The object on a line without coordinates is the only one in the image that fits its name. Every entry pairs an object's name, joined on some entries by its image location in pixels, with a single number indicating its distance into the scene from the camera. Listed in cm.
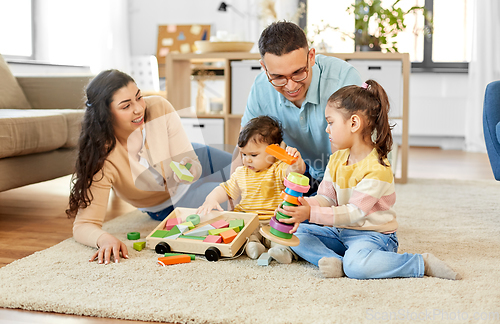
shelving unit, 251
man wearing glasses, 132
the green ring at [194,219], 143
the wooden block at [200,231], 136
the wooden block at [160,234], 139
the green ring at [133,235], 152
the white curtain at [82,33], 385
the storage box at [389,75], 252
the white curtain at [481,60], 384
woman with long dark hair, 139
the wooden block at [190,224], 141
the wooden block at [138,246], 139
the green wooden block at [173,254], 131
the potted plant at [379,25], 272
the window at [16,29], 346
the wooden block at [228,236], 132
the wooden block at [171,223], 145
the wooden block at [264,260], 125
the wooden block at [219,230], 135
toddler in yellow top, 144
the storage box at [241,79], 270
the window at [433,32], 414
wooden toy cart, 129
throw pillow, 225
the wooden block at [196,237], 134
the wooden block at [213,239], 132
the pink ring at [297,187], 113
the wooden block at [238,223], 138
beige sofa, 172
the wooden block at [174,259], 127
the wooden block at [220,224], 139
